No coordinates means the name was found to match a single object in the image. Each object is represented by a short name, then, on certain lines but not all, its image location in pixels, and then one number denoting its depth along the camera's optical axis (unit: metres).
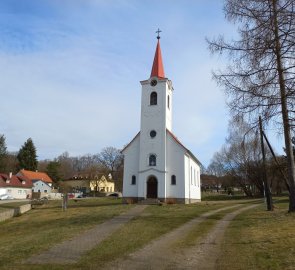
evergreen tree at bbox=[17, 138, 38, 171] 92.50
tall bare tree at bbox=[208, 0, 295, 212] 14.12
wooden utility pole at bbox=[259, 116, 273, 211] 25.45
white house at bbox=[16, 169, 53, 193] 80.34
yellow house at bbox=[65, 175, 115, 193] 77.88
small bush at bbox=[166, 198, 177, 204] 35.29
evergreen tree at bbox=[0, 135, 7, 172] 87.31
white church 36.28
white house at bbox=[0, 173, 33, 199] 68.25
